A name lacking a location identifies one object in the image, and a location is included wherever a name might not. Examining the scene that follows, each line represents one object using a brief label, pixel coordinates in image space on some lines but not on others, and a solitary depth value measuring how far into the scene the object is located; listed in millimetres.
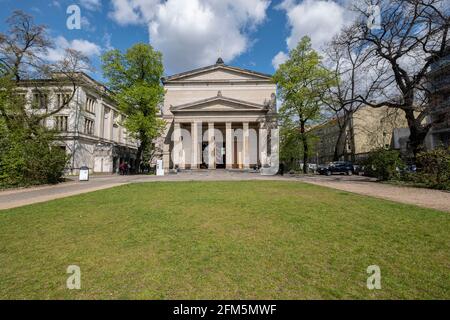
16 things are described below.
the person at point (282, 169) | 26609
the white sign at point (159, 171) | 26281
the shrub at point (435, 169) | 13688
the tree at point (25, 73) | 19688
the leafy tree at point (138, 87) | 30091
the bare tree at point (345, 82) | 17406
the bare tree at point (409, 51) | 15125
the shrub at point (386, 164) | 17219
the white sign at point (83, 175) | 20984
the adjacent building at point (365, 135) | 47031
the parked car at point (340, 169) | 30312
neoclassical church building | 35000
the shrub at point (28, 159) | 15562
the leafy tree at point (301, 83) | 29094
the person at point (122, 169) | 32594
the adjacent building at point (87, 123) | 30850
